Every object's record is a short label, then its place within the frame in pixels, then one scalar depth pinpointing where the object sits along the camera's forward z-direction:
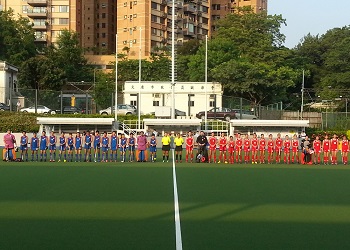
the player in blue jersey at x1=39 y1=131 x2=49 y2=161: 27.55
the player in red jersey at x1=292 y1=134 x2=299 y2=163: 28.48
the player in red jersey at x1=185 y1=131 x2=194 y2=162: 28.22
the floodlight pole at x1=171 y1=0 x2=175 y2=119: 39.59
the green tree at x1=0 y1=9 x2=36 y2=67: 75.94
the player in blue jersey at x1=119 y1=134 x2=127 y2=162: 28.06
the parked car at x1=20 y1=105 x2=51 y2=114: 45.44
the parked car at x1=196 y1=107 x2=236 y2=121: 49.81
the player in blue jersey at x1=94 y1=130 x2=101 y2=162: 28.07
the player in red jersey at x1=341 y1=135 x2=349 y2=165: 28.20
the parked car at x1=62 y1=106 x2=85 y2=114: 47.22
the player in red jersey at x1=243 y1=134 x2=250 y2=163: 28.25
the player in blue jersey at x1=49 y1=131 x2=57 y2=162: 27.47
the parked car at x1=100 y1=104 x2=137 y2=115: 51.94
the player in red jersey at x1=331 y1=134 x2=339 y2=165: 28.40
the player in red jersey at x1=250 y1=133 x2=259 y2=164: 28.19
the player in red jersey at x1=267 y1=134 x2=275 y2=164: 28.11
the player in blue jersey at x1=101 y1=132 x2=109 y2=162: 27.88
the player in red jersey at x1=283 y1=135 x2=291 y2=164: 28.38
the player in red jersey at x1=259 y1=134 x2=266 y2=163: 28.42
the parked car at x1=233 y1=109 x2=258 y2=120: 49.41
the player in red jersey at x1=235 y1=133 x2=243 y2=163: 28.22
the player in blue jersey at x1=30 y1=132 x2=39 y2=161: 27.30
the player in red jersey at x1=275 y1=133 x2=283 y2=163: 28.45
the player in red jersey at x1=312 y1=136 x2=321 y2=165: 28.16
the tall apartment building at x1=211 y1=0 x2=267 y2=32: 105.82
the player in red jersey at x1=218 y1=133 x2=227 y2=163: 28.22
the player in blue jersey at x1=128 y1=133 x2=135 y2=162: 28.27
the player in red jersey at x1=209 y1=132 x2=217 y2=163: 28.16
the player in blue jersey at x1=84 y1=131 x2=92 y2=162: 27.97
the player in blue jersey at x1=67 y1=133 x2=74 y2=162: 27.78
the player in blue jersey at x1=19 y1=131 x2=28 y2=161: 27.09
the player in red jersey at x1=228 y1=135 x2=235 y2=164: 28.08
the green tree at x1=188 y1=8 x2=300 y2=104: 60.12
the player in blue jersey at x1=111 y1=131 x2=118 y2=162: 27.83
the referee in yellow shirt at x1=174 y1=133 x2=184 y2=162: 27.83
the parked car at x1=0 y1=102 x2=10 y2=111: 44.95
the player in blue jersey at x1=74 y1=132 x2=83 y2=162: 27.69
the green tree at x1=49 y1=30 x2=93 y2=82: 77.69
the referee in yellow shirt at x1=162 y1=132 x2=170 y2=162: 27.82
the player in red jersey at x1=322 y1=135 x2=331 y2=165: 28.36
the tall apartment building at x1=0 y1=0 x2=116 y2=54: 92.62
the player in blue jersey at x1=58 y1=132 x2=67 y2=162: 27.75
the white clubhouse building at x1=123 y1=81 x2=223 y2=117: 56.84
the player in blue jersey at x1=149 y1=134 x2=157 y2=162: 27.81
